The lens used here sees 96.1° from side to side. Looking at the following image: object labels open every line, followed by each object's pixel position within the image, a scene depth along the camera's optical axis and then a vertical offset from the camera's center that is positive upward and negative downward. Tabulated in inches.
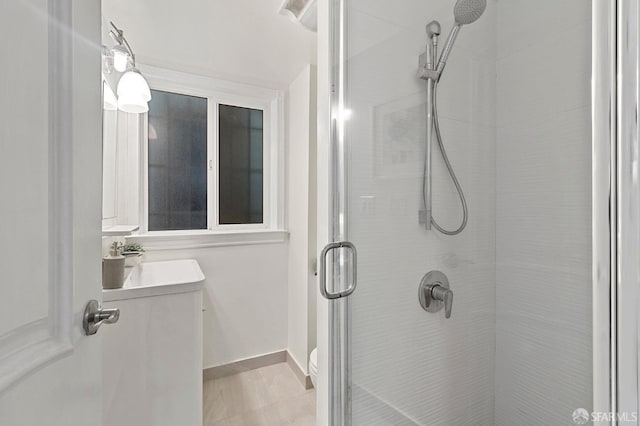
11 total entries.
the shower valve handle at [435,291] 41.6 -11.3
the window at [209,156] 78.1 +16.7
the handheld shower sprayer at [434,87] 38.6 +17.7
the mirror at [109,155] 55.7 +12.1
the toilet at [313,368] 50.9 -27.8
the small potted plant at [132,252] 59.0 -8.1
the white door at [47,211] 15.4 +0.1
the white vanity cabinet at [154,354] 45.9 -23.9
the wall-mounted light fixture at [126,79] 51.9 +25.2
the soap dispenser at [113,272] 46.8 -9.6
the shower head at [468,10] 37.7 +27.0
